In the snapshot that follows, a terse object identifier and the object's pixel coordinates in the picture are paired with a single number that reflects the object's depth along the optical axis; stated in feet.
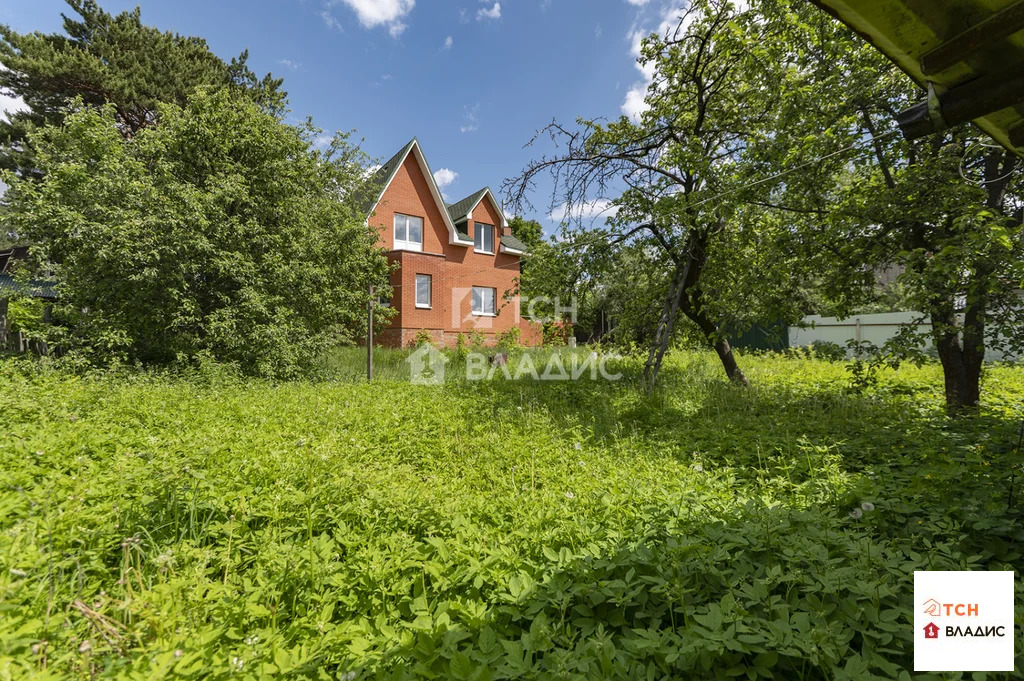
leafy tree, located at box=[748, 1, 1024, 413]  14.30
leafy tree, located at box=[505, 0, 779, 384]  21.04
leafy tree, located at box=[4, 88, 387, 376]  25.88
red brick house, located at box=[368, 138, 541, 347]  53.57
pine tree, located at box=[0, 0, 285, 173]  46.01
